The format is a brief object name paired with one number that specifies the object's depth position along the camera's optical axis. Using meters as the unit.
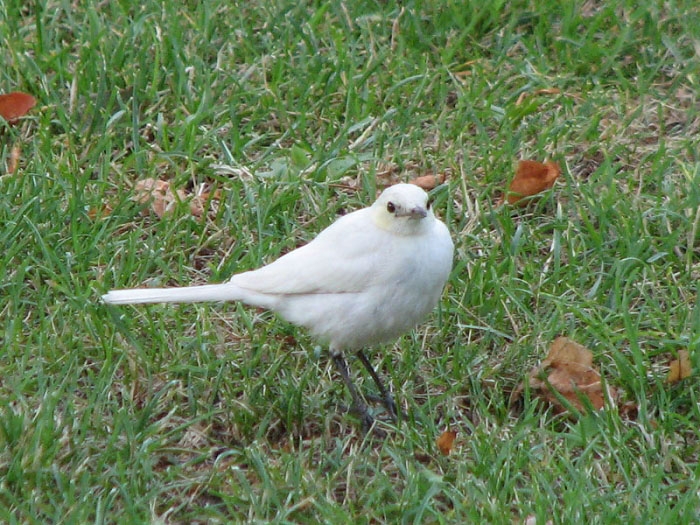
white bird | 7.68
